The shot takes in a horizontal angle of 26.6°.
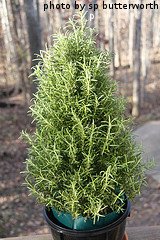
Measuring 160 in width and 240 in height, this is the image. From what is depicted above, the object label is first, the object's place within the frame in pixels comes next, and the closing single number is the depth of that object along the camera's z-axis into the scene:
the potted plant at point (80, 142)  0.63
